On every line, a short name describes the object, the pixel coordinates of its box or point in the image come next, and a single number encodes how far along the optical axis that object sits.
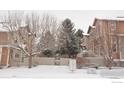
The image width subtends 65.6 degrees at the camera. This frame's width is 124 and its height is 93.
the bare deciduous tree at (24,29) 11.07
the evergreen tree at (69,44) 15.15
